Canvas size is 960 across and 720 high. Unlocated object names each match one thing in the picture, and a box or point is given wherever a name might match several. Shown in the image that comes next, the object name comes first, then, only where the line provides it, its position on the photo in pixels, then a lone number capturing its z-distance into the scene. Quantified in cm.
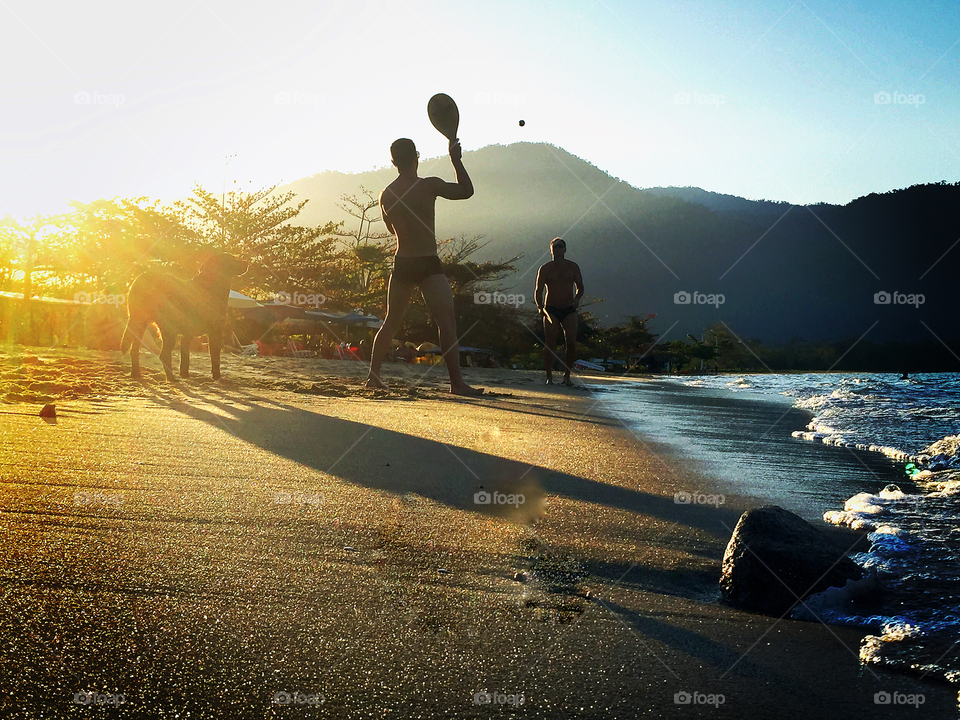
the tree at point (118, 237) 3341
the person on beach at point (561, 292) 1027
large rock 181
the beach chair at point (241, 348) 1931
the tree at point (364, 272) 3828
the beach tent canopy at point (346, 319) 3181
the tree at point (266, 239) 3569
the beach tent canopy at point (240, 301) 2601
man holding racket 618
